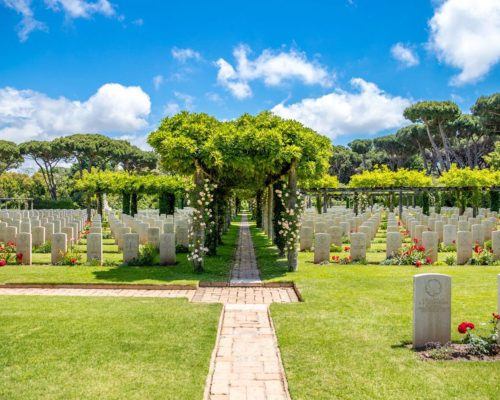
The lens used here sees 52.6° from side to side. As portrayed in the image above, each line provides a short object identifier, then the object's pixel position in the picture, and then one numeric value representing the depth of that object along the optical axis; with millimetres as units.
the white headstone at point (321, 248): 16609
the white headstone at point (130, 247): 15836
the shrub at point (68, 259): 15797
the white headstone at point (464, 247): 16016
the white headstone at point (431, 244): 16547
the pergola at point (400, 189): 37119
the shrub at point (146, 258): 16016
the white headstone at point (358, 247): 16594
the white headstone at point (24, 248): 15938
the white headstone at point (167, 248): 16047
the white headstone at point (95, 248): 15948
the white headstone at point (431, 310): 7215
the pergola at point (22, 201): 56512
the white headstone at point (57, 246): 15875
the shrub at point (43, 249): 19312
